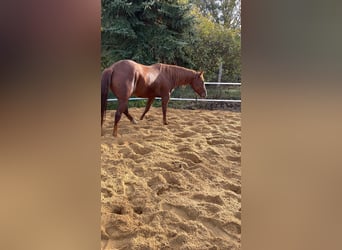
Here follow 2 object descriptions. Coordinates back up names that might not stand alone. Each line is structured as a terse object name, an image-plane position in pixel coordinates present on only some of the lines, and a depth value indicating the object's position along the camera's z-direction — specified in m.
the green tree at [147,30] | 4.08
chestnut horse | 2.87
